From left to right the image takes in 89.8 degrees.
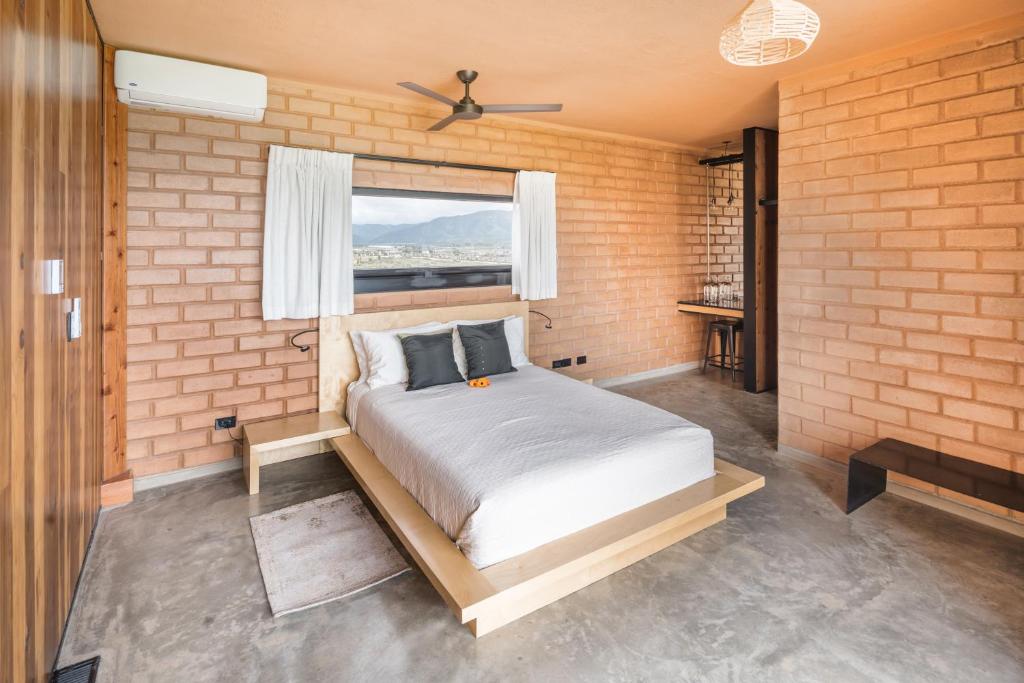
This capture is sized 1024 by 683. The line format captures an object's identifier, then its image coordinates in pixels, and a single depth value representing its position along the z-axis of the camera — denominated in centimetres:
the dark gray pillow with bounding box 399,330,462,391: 370
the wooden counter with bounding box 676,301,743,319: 580
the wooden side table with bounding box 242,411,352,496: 330
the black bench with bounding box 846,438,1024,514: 256
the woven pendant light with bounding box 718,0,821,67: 194
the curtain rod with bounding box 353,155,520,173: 412
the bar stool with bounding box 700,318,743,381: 600
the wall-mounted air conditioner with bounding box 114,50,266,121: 305
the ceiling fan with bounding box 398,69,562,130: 335
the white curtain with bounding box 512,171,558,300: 486
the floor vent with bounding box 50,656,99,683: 182
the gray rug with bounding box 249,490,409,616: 234
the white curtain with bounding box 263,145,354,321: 365
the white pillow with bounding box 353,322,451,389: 379
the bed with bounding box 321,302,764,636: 209
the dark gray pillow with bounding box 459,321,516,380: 398
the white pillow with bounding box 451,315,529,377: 445
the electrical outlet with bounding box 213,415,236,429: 362
